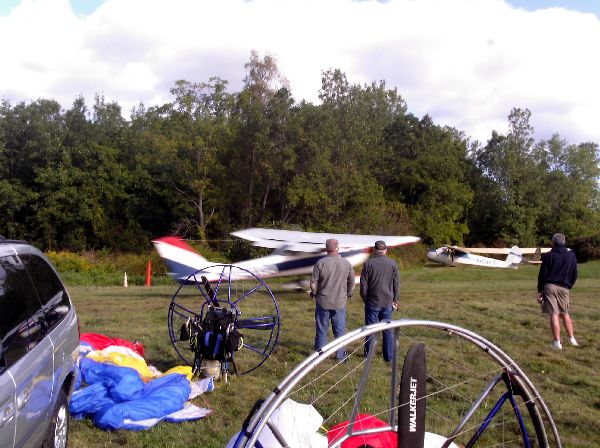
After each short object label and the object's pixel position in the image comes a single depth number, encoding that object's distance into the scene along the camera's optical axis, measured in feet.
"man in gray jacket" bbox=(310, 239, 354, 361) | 25.35
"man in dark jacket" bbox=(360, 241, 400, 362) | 25.27
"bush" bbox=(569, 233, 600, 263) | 127.36
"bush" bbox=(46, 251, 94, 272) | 100.61
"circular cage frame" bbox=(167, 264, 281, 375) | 22.23
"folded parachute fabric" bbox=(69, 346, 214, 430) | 17.31
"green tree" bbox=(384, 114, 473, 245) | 144.36
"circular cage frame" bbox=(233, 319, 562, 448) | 7.34
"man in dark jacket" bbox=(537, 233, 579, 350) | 27.32
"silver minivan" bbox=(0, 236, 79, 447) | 10.50
